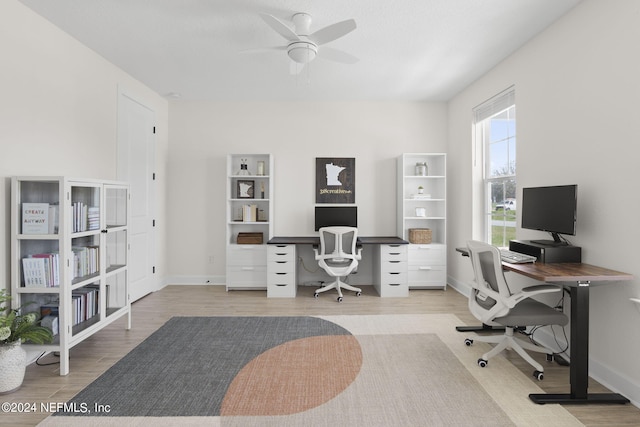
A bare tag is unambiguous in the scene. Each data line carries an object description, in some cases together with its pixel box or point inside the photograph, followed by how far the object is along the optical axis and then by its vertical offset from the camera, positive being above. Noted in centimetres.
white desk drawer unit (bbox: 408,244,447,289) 495 -79
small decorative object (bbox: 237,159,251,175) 509 +62
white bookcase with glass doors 253 -36
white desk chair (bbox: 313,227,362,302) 444 -54
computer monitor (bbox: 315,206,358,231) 514 -7
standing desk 214 -78
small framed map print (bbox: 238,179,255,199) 511 +33
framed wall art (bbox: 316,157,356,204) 528 +51
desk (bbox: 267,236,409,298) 464 -76
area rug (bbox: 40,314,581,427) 200 -121
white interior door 417 +42
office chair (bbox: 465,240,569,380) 244 -72
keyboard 257 -35
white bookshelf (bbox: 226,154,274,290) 495 -8
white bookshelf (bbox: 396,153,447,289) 495 +0
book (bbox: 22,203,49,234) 257 -6
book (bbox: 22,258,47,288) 257 -49
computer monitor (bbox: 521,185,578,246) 251 +2
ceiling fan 254 +141
